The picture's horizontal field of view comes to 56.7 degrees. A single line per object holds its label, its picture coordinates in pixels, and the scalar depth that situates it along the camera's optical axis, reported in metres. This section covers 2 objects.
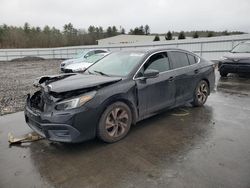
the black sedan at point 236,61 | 9.25
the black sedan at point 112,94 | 3.59
